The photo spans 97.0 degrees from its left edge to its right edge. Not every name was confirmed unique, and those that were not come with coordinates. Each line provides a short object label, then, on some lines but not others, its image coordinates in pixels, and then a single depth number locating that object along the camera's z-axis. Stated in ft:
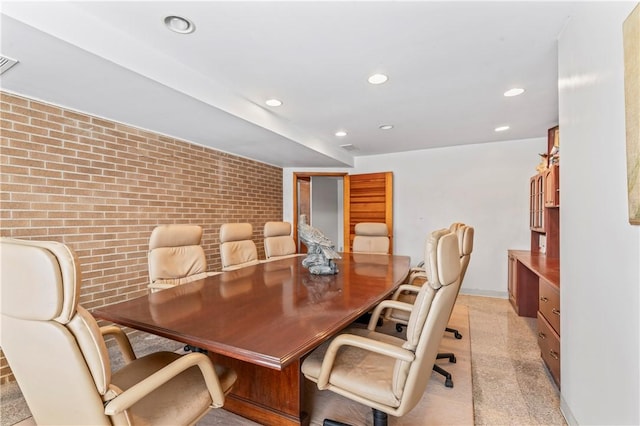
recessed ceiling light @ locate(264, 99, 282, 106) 8.96
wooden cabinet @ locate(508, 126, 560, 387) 6.73
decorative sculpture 8.13
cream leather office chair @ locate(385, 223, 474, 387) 6.49
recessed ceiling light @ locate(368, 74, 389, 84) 7.37
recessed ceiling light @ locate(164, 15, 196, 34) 5.21
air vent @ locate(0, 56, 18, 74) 5.46
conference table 3.76
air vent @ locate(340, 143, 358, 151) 14.66
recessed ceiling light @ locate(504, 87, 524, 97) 8.18
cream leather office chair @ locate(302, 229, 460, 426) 3.79
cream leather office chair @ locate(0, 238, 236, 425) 2.73
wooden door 15.89
